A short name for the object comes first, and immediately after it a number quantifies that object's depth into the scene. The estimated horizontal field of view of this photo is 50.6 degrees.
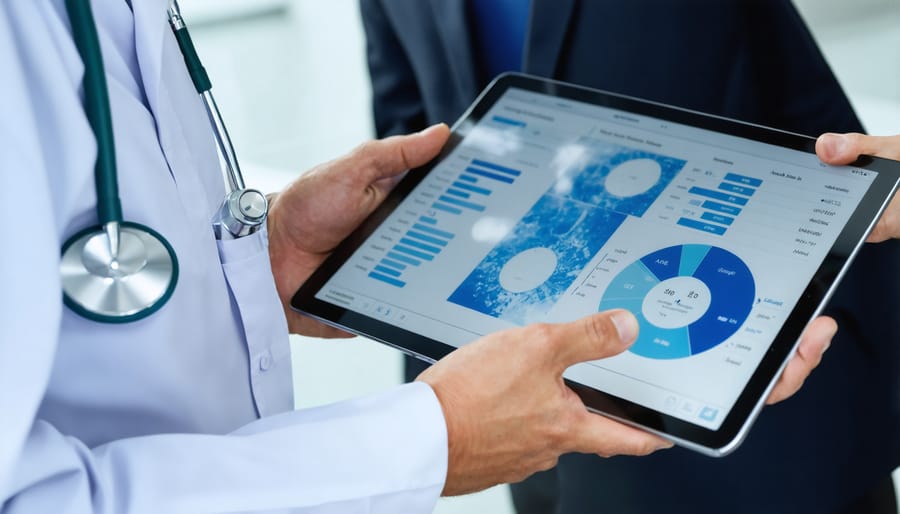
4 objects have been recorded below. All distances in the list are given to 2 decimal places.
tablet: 0.80
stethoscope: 0.66
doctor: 0.62
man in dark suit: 1.06
